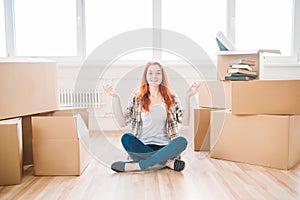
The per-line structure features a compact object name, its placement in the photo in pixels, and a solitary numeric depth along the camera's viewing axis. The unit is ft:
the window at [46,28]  10.46
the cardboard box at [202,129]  7.64
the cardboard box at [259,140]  6.08
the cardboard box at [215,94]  7.55
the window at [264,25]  10.43
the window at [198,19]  10.43
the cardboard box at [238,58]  7.39
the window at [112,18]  10.39
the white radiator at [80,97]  9.90
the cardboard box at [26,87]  5.56
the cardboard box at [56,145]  5.73
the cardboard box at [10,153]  5.31
